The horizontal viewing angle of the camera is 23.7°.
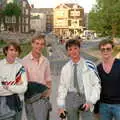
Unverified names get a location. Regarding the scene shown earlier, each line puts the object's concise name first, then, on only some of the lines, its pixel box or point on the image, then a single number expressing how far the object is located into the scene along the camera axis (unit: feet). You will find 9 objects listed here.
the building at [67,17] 316.22
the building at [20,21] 216.52
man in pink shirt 11.93
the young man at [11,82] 11.22
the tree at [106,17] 102.13
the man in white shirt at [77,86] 10.87
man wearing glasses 11.03
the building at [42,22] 337.01
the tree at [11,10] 198.97
